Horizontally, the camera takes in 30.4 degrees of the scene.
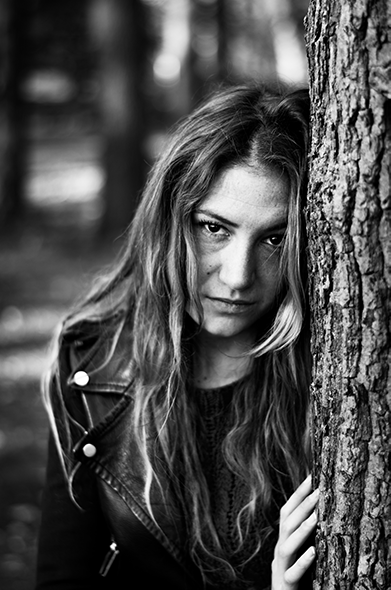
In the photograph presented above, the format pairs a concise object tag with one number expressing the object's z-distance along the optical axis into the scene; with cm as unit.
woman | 219
